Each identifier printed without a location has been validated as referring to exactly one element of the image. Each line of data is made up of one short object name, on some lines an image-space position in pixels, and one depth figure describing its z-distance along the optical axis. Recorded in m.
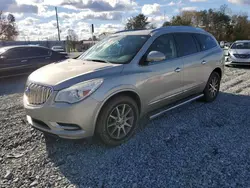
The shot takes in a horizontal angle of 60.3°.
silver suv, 2.91
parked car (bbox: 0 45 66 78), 8.54
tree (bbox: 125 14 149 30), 55.75
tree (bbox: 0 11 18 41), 42.59
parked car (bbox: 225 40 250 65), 11.23
